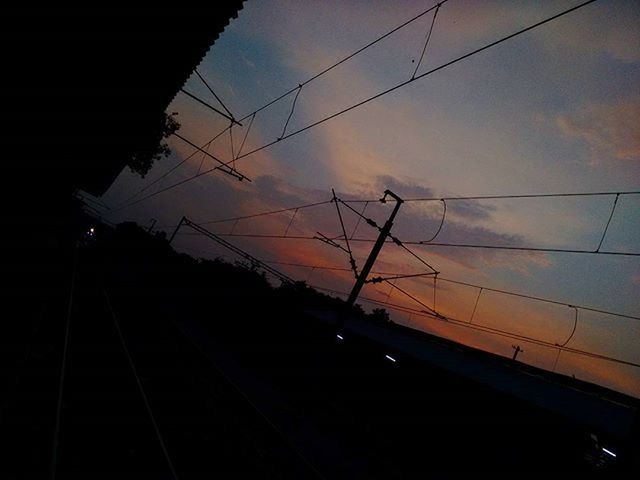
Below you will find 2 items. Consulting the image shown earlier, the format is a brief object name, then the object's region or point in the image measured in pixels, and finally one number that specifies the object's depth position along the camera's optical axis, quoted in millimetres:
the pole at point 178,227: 27506
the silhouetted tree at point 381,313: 76381
